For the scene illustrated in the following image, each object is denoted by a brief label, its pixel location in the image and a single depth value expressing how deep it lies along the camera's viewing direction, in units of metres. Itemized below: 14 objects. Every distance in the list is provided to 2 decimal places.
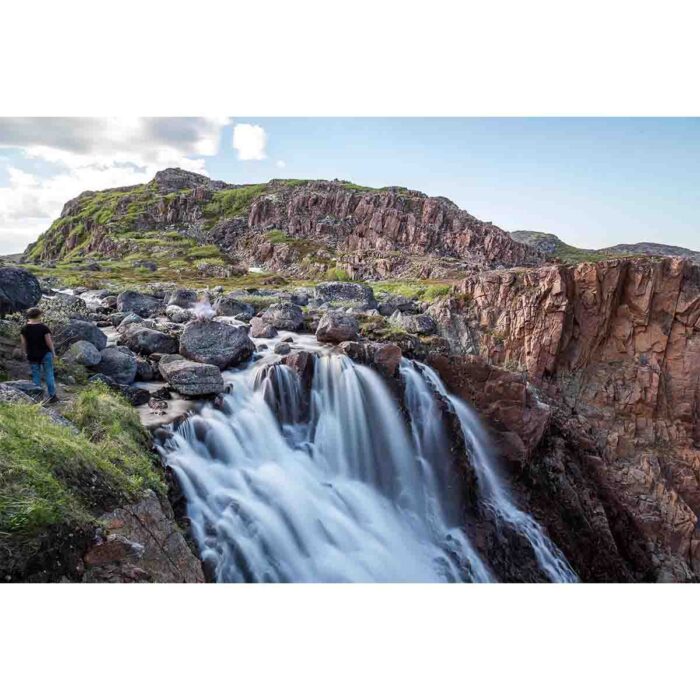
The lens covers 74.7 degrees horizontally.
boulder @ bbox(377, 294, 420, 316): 17.56
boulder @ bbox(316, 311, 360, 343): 11.77
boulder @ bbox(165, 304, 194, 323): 13.54
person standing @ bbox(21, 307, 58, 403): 6.29
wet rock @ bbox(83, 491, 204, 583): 3.47
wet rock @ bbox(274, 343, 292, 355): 10.83
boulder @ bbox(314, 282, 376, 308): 18.90
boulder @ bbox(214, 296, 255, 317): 15.09
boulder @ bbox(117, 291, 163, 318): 14.52
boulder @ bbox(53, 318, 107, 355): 8.30
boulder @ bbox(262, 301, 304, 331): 13.46
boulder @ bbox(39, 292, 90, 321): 10.64
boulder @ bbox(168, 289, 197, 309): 16.81
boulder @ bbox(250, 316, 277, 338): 12.19
